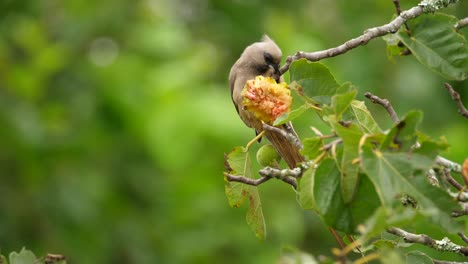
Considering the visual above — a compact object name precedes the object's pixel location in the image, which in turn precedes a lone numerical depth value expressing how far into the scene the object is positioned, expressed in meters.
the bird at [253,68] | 7.47
